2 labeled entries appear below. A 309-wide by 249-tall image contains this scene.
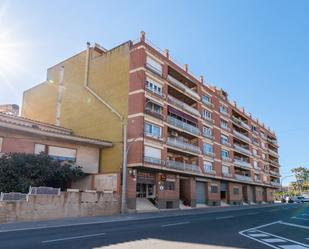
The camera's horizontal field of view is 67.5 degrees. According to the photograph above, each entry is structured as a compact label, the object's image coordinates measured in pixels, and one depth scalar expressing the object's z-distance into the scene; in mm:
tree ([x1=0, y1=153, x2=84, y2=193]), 17326
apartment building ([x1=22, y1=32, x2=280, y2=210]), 24564
